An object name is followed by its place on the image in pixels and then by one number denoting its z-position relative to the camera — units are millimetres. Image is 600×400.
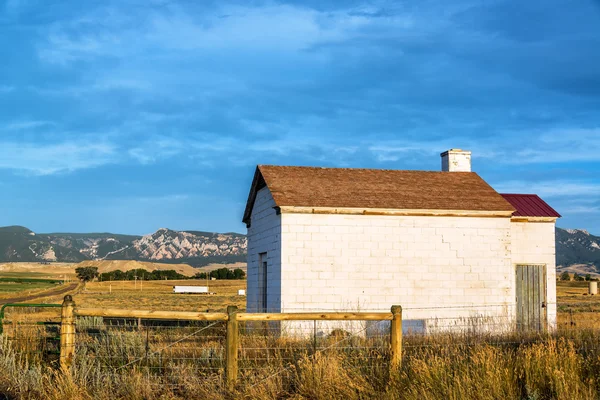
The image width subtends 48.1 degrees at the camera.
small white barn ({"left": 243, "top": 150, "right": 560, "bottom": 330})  19016
